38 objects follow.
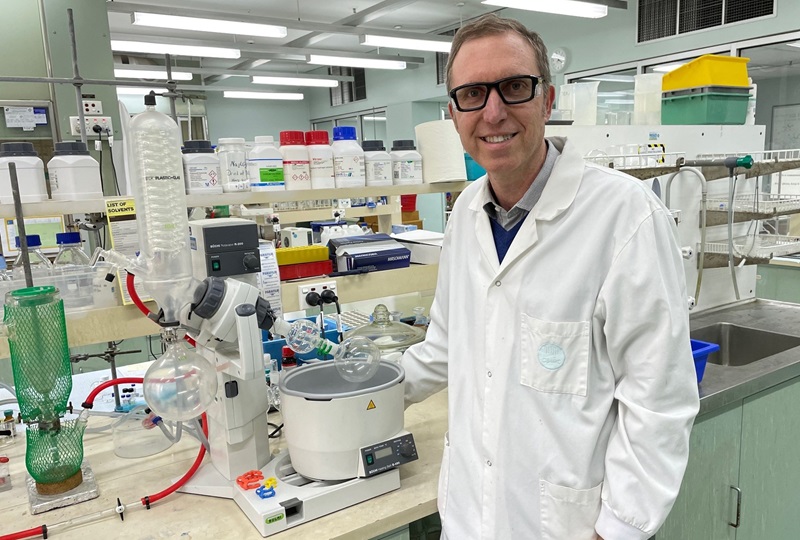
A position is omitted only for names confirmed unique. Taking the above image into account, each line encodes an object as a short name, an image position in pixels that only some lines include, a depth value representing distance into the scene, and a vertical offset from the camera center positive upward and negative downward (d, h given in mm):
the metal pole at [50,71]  3559 +741
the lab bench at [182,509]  1233 -730
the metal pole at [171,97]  2047 +323
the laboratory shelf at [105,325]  1588 -378
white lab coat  1057 -385
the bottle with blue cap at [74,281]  1683 -261
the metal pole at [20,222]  1445 -73
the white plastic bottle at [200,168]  1700 +52
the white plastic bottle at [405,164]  2135 +51
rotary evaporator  1267 -468
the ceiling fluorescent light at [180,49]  5734 +1371
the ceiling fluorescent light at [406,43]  5746 +1392
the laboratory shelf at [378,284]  1923 -375
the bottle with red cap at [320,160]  1930 +72
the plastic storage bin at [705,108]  2627 +265
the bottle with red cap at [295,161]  1889 +70
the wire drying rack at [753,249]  2389 -358
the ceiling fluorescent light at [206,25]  4523 +1316
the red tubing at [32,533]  1215 -712
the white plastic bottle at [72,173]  1572 +48
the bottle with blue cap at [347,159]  1974 +72
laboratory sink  2408 -754
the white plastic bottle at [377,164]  2055 +55
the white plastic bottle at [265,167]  1816 +51
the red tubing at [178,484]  1339 -705
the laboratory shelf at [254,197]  1531 -42
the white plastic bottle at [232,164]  1764 +63
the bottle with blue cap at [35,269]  1672 -228
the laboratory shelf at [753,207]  2362 -179
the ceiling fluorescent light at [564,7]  4621 +1347
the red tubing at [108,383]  1596 -544
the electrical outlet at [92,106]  3354 +486
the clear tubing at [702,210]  2339 -180
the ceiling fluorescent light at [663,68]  5673 +986
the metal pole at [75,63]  1878 +420
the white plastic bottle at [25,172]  1509 +55
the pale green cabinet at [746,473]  1836 -1041
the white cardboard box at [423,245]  2225 -263
